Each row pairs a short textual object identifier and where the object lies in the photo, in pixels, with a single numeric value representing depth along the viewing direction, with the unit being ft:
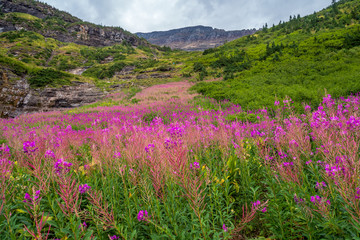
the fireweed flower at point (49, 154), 7.02
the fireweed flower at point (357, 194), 4.73
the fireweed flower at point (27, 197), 6.03
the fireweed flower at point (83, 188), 7.37
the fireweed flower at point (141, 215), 6.00
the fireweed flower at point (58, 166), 6.23
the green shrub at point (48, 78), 60.44
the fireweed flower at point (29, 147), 6.61
